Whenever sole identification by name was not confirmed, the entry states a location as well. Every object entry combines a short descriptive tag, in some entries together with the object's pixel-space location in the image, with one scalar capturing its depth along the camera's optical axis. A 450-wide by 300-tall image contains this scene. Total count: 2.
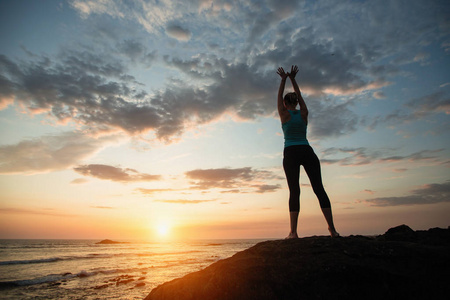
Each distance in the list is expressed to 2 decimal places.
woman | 4.45
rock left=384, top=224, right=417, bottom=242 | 5.73
